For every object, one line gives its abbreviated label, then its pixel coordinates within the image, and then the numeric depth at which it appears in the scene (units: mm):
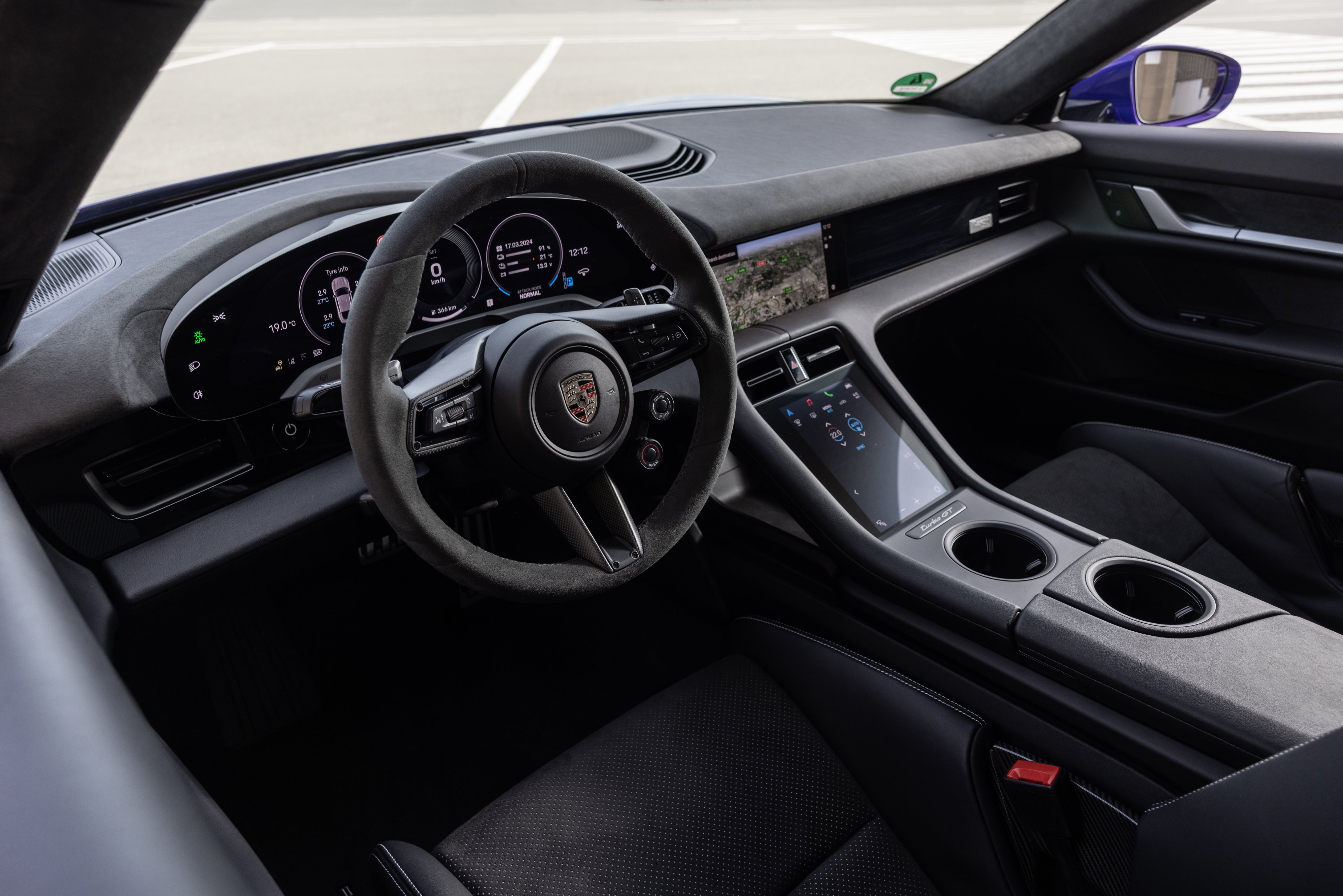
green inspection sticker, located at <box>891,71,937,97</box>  2627
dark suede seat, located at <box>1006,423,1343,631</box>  1779
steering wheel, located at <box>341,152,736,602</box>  989
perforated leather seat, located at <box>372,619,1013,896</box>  1249
